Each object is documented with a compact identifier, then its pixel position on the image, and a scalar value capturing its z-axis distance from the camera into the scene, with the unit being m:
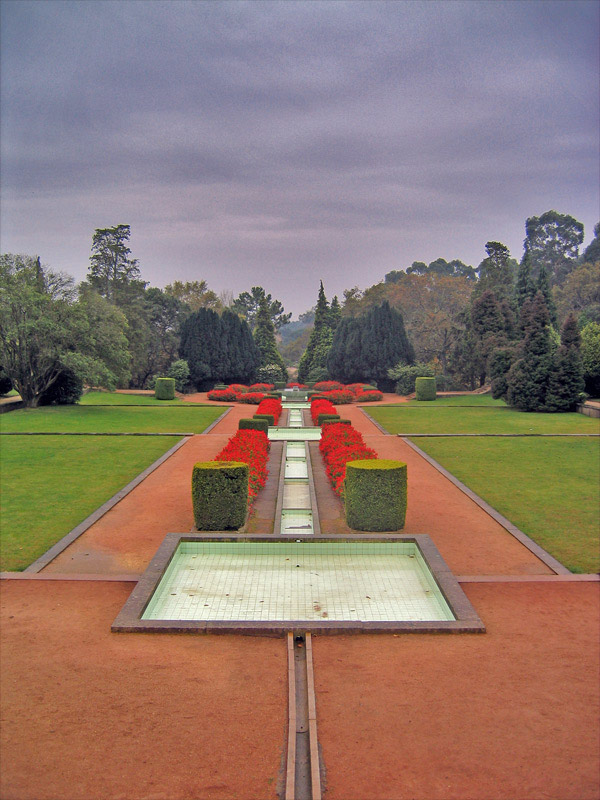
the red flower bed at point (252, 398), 35.06
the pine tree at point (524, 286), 40.31
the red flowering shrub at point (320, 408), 24.78
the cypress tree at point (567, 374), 26.34
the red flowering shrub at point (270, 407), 24.99
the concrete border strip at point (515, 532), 8.57
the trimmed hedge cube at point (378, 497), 9.97
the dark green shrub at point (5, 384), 28.93
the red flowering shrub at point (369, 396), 36.69
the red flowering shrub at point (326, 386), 42.25
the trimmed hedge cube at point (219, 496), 9.80
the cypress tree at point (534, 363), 27.03
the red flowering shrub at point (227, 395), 36.67
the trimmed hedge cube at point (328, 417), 20.99
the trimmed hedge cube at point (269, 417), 20.67
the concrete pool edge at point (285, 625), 6.50
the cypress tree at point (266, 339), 54.08
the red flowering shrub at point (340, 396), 34.25
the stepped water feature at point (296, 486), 10.59
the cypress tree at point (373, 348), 45.19
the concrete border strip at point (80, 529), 8.58
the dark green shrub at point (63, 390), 29.35
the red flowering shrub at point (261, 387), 40.67
